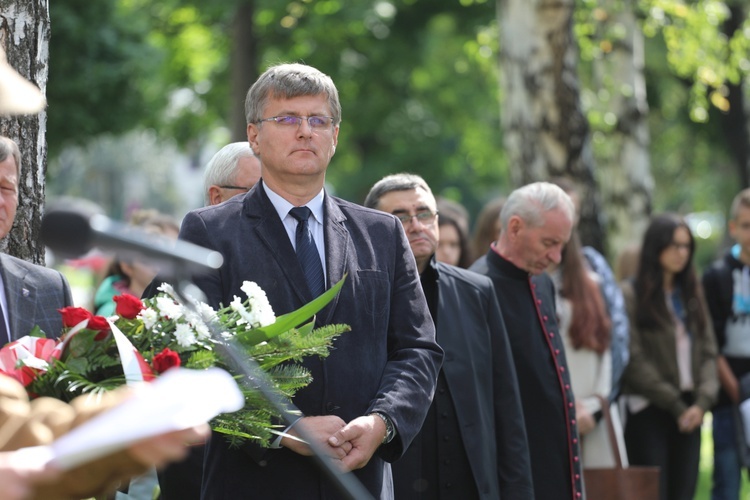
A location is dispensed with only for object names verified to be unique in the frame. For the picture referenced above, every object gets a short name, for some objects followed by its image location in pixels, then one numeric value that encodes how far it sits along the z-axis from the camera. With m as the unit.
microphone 5.09
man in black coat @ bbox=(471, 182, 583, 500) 12.30
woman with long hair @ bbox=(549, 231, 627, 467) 15.55
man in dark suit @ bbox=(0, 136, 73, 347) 8.23
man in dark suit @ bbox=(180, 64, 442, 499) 8.30
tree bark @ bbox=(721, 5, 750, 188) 49.50
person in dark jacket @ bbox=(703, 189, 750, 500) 18.62
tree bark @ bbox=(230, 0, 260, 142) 42.06
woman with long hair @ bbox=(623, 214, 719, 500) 17.27
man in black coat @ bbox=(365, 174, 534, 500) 10.59
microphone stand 5.71
